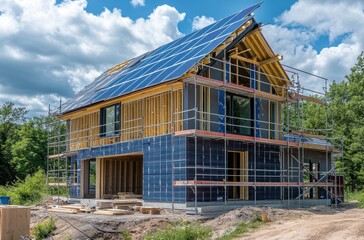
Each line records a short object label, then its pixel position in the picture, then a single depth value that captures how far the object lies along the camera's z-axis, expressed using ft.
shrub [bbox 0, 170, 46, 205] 91.04
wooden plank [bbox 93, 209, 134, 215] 59.88
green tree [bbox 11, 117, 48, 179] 180.55
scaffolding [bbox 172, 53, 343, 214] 61.00
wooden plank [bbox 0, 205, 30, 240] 45.09
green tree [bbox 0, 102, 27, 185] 220.84
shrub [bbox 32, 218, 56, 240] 53.91
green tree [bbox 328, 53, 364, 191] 133.59
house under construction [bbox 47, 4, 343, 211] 62.85
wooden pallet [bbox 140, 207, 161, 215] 60.95
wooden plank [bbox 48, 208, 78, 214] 66.06
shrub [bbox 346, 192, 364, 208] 84.15
